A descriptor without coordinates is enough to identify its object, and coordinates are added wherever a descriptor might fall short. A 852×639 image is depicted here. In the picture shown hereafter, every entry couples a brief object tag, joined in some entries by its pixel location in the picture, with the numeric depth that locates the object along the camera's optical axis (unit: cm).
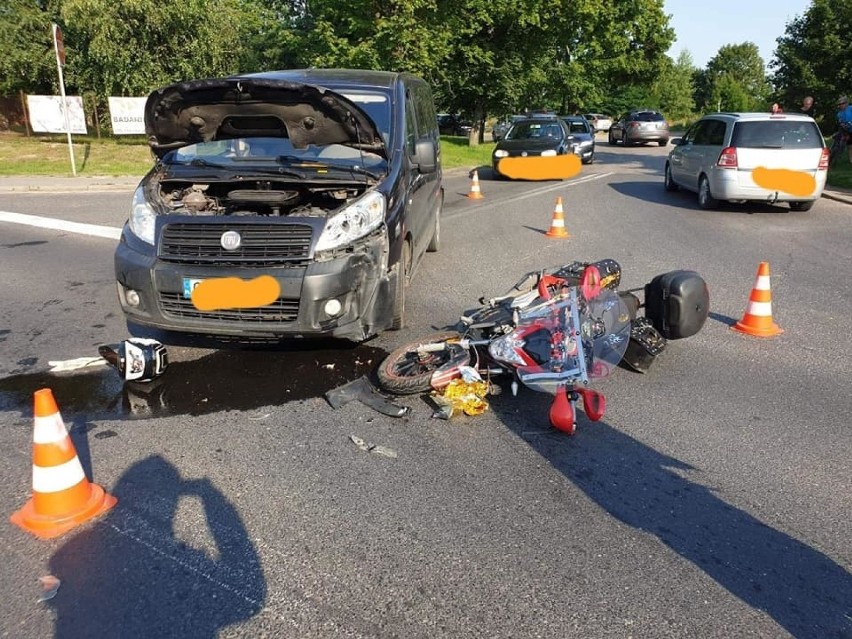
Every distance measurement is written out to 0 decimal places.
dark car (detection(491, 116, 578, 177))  1816
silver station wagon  1117
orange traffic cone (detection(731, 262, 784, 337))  564
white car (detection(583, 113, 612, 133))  5022
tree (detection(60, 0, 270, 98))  2078
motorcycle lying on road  395
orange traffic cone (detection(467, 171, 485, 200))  1459
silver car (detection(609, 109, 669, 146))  3353
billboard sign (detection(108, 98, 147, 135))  1922
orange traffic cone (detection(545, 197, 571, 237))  1004
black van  427
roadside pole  1444
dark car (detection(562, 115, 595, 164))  2292
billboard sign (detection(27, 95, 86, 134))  1903
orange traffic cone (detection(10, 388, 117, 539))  288
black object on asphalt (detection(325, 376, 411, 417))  407
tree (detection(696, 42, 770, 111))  9499
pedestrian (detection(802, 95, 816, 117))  1484
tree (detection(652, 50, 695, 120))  7838
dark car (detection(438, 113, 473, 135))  3938
